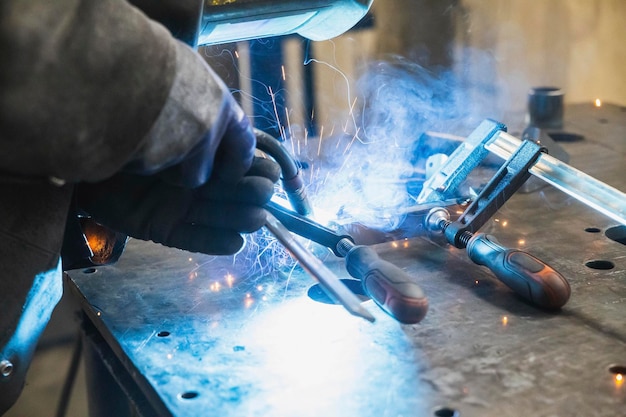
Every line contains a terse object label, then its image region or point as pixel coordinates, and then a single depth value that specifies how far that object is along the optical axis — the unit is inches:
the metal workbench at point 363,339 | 37.4
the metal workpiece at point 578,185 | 51.6
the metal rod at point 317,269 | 37.2
